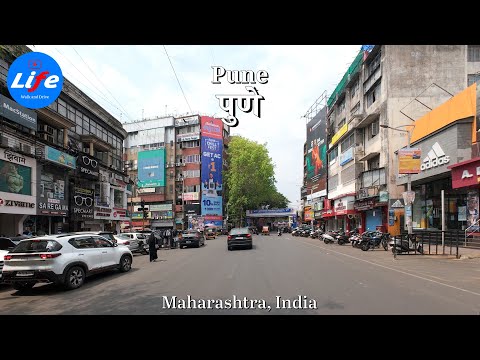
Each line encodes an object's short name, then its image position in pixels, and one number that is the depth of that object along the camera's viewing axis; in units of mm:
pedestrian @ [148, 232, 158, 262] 18172
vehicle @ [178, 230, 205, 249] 30484
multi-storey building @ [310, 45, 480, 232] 32656
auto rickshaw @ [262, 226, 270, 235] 65169
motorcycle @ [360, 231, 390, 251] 24266
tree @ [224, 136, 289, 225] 63375
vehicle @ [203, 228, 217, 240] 53428
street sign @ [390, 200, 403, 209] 22417
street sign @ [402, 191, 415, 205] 20439
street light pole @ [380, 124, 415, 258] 20586
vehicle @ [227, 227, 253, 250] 24844
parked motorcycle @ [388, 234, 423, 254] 19586
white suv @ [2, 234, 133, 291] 10133
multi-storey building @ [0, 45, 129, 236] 20669
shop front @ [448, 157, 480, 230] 20125
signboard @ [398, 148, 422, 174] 20484
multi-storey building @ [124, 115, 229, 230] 68500
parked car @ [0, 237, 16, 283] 12797
